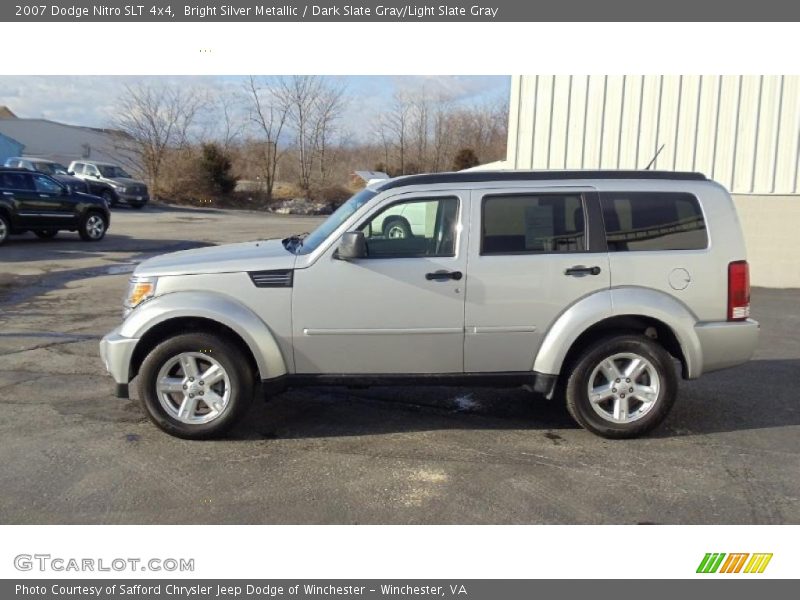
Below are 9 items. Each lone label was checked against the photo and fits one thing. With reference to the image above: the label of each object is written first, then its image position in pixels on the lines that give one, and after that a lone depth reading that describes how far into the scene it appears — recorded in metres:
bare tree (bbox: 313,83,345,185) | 46.09
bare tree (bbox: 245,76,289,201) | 45.06
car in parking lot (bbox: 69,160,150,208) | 31.67
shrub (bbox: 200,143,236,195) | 40.47
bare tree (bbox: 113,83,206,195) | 41.84
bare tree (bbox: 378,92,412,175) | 46.72
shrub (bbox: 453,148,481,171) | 38.03
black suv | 16.48
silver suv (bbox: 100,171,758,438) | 4.86
